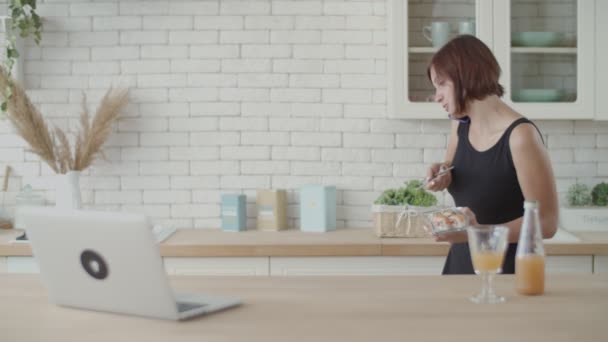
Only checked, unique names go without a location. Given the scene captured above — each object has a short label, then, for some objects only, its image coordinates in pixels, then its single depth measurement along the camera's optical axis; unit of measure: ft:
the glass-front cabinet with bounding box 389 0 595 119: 13.28
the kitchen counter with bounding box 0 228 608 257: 12.30
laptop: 6.20
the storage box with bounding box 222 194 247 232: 13.97
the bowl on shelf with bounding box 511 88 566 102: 13.32
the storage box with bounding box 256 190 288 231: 14.07
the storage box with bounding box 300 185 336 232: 13.93
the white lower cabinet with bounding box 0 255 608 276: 12.55
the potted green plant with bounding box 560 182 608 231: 13.51
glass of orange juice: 6.86
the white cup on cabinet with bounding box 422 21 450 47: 13.29
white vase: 13.83
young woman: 9.18
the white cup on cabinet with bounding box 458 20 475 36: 13.32
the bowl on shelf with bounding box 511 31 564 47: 13.30
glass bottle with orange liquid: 7.01
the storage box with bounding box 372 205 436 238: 12.77
